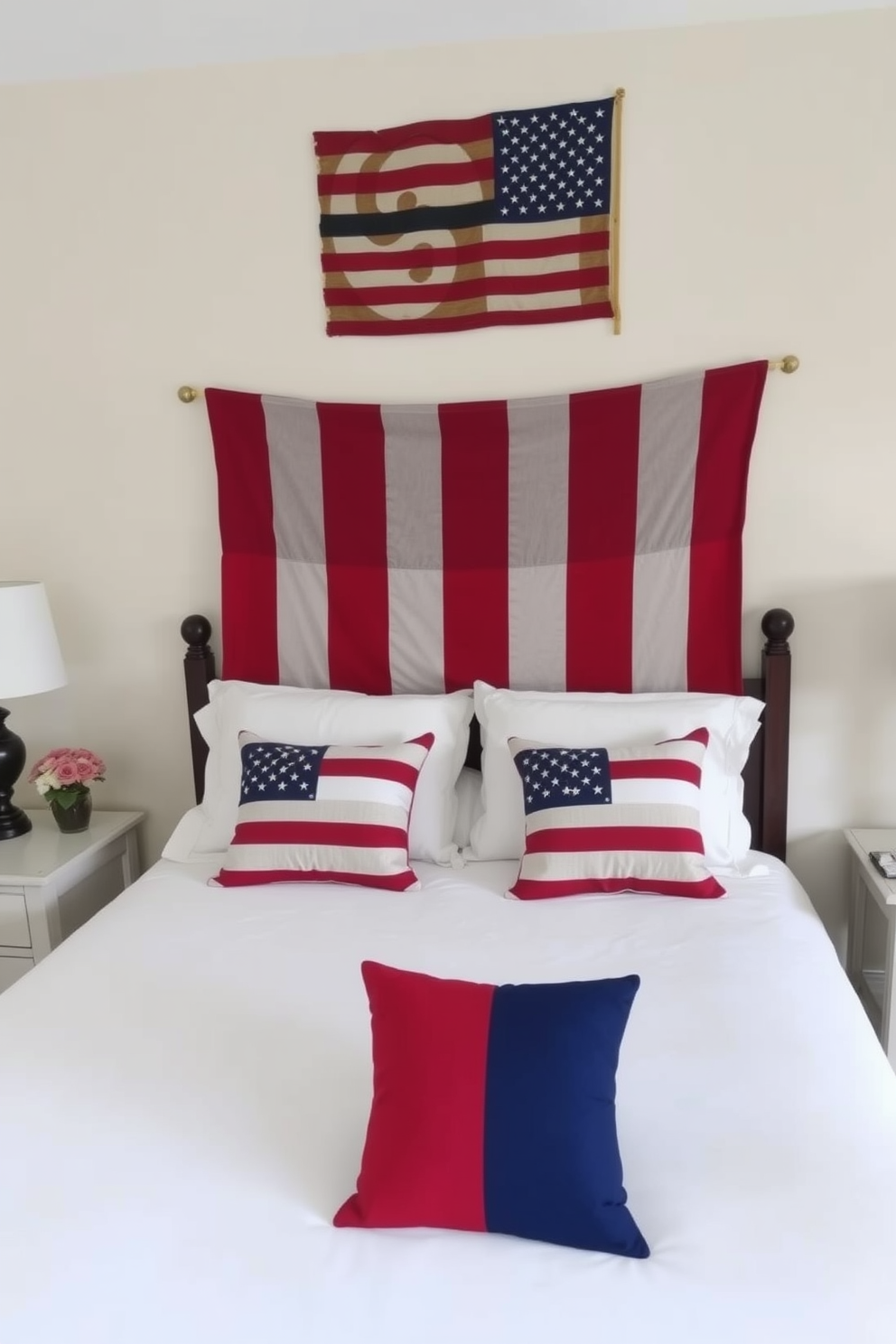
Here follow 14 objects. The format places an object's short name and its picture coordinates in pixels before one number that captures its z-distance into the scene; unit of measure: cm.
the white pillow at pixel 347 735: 223
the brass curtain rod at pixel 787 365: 224
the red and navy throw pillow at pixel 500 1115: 111
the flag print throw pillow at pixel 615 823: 197
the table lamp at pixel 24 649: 233
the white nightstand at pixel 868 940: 206
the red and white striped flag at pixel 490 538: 232
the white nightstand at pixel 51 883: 230
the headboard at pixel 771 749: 231
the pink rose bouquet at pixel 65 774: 246
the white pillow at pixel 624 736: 217
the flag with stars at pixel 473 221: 224
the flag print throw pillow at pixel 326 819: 206
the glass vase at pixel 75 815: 250
